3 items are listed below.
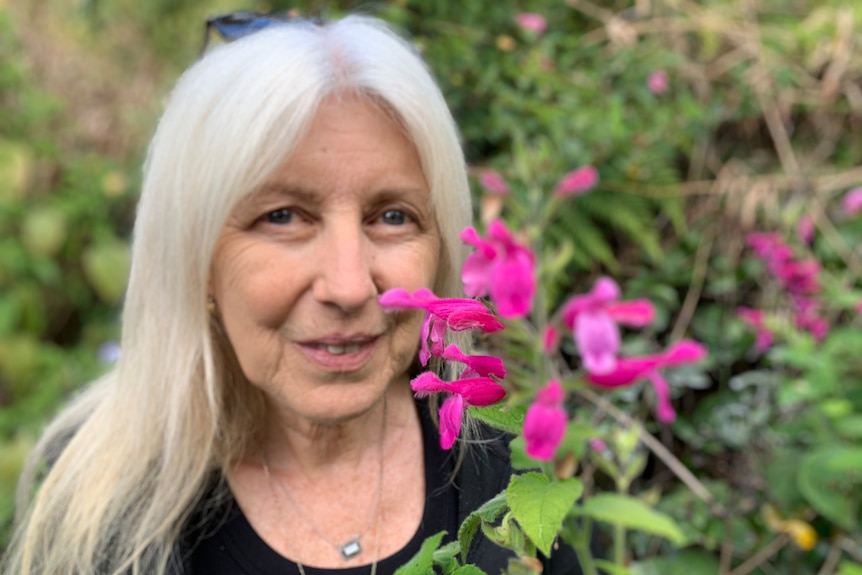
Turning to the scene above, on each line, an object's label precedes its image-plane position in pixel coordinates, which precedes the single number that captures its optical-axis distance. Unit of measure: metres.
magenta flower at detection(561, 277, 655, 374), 0.53
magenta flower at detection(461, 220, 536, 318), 0.56
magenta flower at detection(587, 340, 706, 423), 0.58
